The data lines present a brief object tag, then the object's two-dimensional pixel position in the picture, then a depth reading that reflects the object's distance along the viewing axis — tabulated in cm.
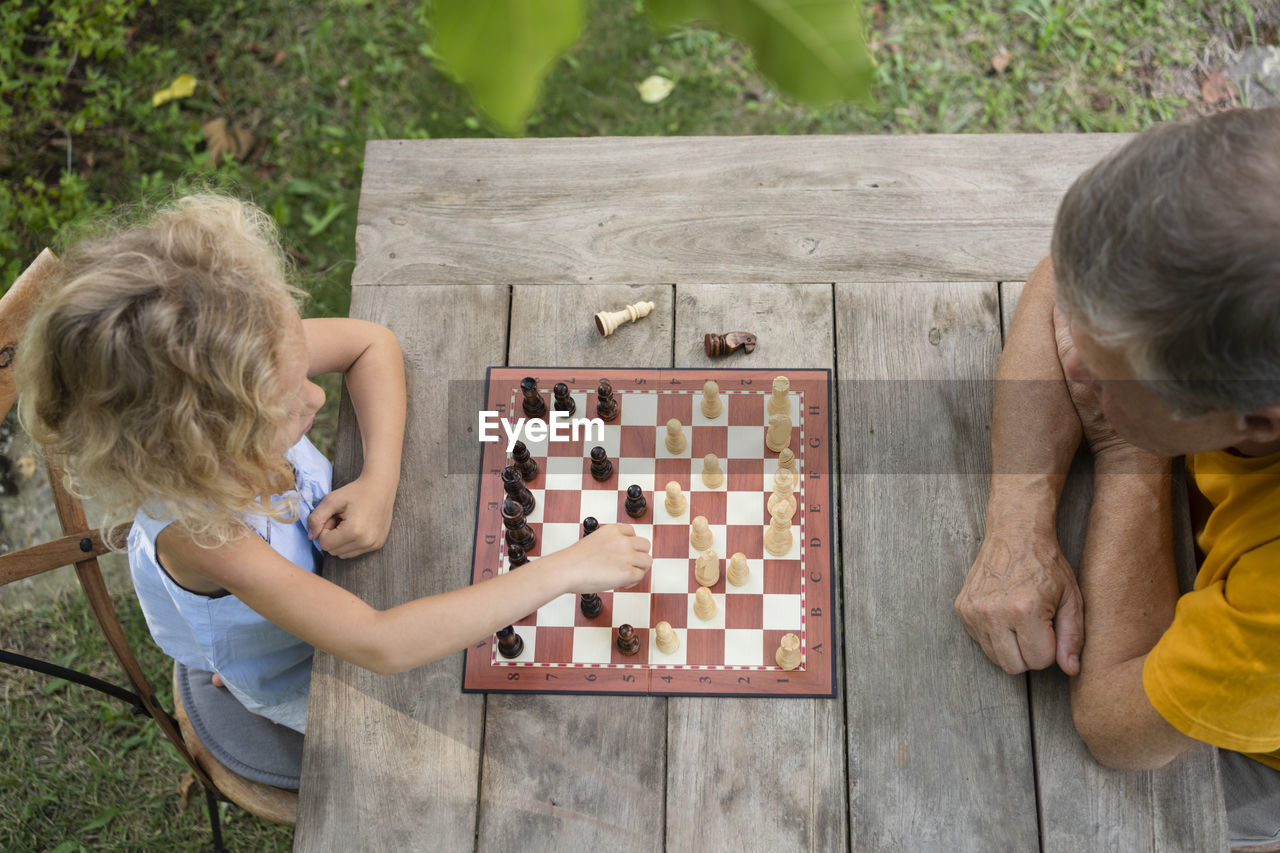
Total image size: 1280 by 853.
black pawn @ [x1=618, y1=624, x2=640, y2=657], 166
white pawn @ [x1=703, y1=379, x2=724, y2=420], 183
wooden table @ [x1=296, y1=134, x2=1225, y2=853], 158
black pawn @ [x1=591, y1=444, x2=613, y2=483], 179
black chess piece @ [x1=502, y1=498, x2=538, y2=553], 170
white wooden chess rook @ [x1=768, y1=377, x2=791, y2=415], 183
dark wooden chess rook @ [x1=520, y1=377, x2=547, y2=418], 184
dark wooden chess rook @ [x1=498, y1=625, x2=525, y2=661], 168
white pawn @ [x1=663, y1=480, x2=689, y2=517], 175
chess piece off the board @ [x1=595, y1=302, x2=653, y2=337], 192
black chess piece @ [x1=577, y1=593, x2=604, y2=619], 170
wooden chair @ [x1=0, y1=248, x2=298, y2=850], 166
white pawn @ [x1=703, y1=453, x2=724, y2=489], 178
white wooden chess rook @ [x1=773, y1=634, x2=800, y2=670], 165
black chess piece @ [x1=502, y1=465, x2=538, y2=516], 175
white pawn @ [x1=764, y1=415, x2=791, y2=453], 180
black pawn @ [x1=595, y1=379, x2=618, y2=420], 183
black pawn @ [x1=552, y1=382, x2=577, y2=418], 184
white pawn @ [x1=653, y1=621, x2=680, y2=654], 167
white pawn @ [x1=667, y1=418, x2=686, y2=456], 180
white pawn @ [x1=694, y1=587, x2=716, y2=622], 169
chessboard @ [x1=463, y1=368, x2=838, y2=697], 168
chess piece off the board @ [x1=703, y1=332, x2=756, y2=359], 189
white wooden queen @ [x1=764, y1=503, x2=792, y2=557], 172
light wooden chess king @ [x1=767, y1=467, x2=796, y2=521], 177
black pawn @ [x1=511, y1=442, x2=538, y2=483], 180
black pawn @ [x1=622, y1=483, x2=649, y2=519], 175
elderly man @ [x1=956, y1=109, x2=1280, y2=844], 112
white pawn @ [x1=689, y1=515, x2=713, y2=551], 173
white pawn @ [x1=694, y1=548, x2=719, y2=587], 170
